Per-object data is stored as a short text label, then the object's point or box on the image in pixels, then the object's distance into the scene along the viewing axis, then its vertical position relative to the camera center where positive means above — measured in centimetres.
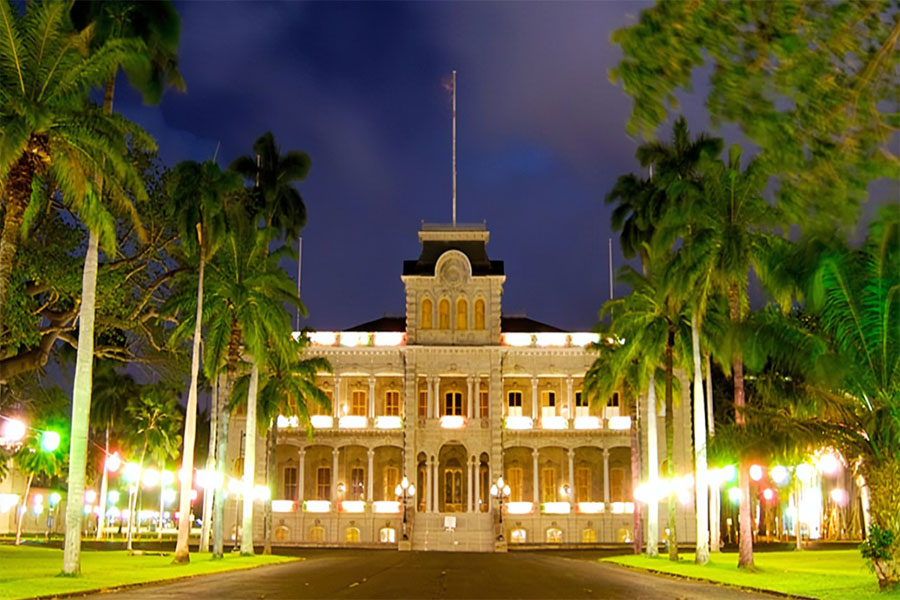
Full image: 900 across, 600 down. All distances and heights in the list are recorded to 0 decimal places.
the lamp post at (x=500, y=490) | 6088 -48
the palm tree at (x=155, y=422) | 6138 +361
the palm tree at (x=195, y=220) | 3375 +859
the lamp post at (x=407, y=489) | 6175 -43
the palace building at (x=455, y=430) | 6456 +329
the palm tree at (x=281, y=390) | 4847 +436
